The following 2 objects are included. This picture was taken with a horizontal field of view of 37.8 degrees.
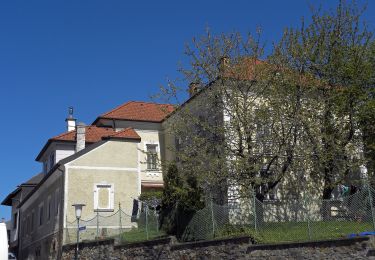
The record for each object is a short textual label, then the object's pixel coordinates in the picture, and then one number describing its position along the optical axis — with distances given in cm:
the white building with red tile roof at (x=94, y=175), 3216
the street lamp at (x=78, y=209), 2520
